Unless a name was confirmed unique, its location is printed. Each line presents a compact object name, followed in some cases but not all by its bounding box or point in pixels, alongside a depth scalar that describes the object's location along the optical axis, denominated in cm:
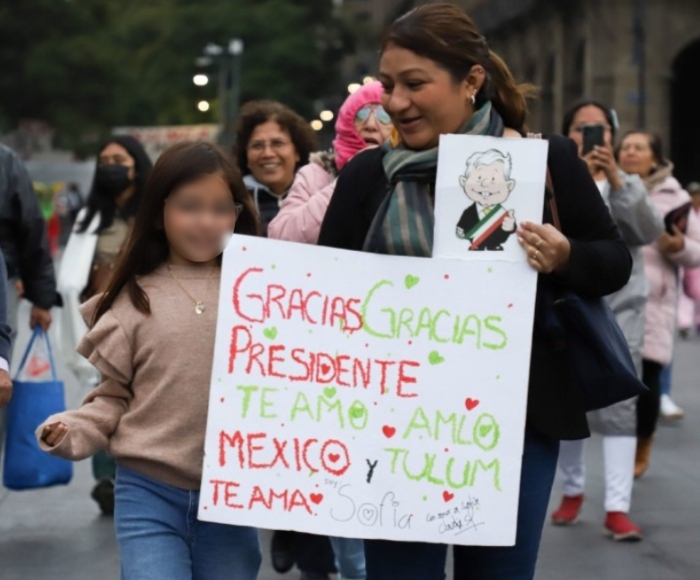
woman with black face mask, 1289
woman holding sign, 566
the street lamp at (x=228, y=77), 9592
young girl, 617
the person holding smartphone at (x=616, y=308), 1103
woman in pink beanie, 866
